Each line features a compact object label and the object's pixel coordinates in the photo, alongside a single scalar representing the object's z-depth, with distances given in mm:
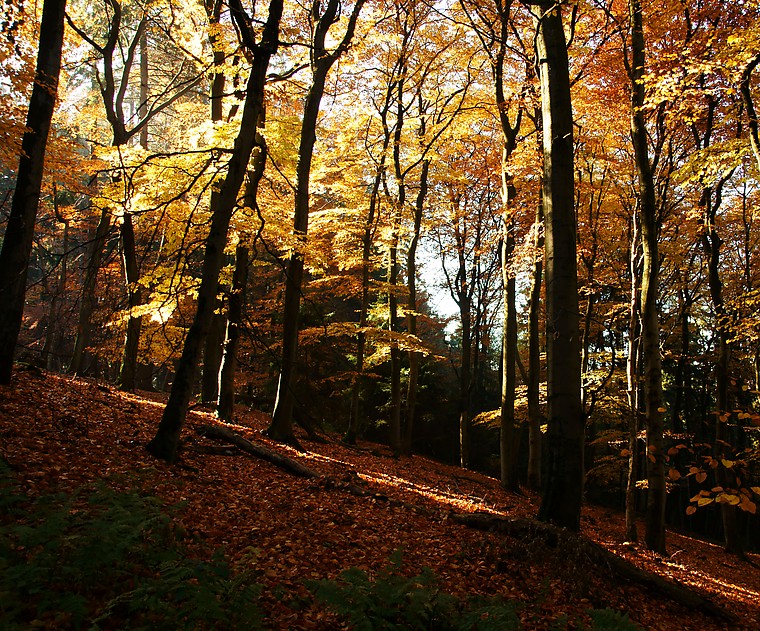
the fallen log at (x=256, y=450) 8477
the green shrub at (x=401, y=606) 3062
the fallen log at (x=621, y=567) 5918
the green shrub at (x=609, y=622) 3152
